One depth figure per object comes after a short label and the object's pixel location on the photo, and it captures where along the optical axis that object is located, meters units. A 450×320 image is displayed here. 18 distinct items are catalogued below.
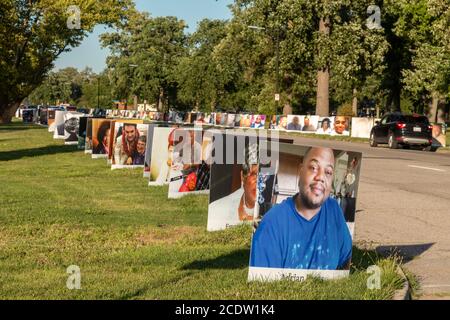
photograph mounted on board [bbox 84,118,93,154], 24.50
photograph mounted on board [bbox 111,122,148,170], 18.64
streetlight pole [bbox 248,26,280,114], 48.80
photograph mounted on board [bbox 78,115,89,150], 27.75
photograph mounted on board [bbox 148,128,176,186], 15.01
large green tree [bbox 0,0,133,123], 54.72
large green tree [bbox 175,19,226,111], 86.44
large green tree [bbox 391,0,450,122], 41.28
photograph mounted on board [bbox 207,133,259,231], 9.84
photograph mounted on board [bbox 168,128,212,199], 13.31
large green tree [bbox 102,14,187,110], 102.12
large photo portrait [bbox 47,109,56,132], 42.16
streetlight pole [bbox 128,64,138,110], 103.46
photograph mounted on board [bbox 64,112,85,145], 31.30
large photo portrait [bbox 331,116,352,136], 46.62
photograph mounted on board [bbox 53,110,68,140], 33.75
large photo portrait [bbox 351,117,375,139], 44.75
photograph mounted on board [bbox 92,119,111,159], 22.13
